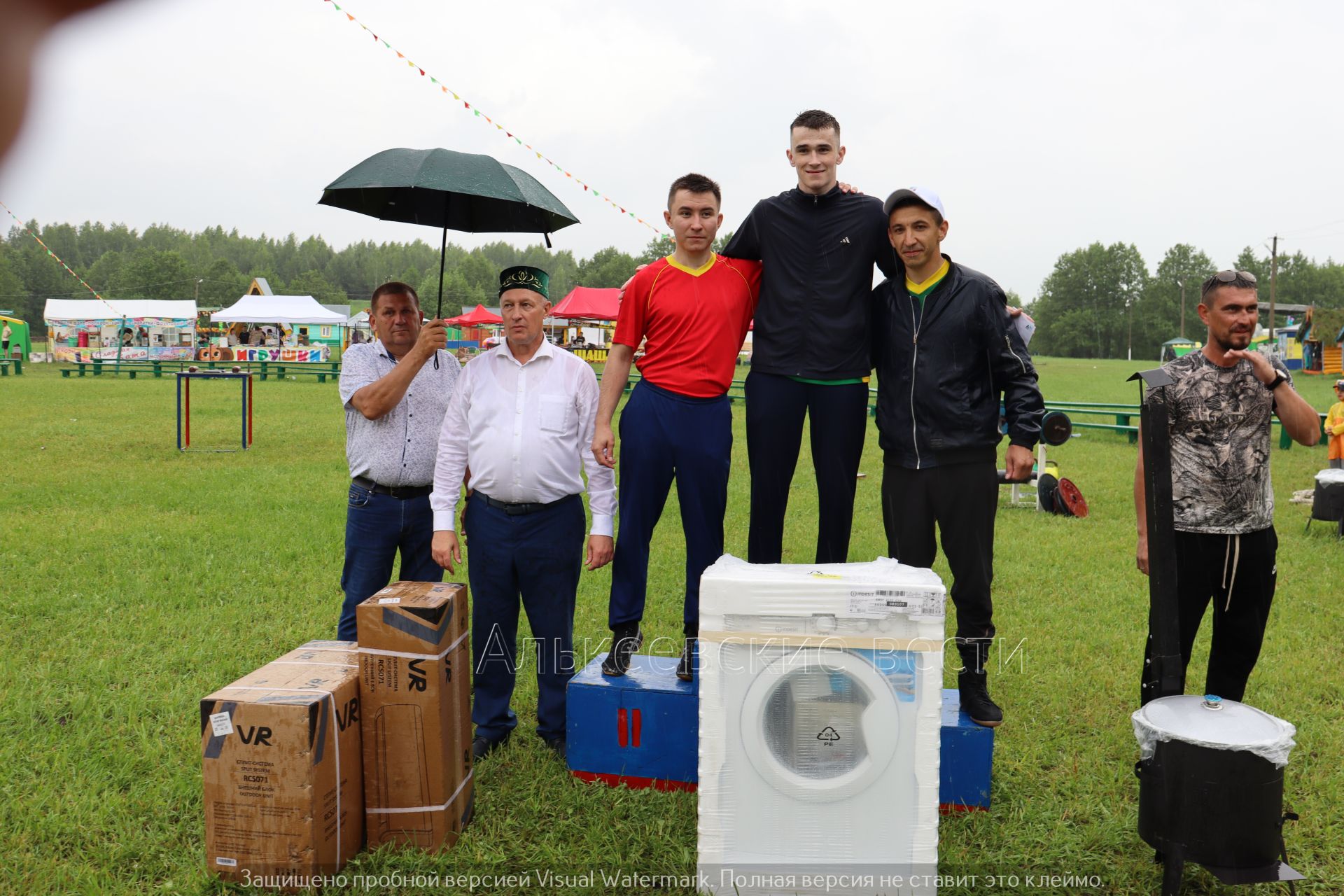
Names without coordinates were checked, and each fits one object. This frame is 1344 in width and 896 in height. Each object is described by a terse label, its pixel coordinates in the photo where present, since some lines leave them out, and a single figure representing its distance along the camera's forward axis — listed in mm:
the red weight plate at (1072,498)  9461
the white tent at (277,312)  36938
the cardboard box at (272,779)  3041
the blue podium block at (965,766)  3699
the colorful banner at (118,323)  39156
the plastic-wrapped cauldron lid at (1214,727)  2912
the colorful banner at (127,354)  37938
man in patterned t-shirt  3523
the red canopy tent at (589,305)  28578
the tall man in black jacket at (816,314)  3906
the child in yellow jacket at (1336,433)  10625
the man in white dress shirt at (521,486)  3957
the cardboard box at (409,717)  3342
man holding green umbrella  4168
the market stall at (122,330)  38562
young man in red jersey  3934
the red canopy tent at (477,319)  32869
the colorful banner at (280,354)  41531
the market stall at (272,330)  37250
